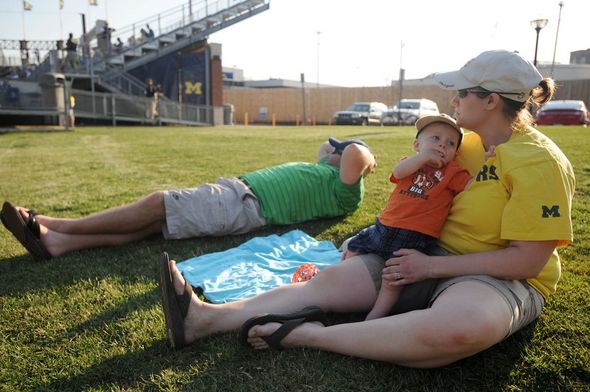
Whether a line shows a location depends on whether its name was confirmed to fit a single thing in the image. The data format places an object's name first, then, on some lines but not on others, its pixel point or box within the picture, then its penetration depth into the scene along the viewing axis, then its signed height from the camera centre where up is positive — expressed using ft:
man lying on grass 11.44 -2.78
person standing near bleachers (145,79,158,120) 80.53 +0.23
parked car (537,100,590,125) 68.95 -0.96
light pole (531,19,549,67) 58.49 +10.50
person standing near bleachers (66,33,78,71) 80.43 +7.16
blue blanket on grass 9.70 -3.79
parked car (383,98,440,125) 95.81 -1.19
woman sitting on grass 6.13 -2.43
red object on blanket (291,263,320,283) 9.42 -3.40
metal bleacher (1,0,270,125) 74.49 +6.57
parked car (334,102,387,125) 98.78 -2.16
